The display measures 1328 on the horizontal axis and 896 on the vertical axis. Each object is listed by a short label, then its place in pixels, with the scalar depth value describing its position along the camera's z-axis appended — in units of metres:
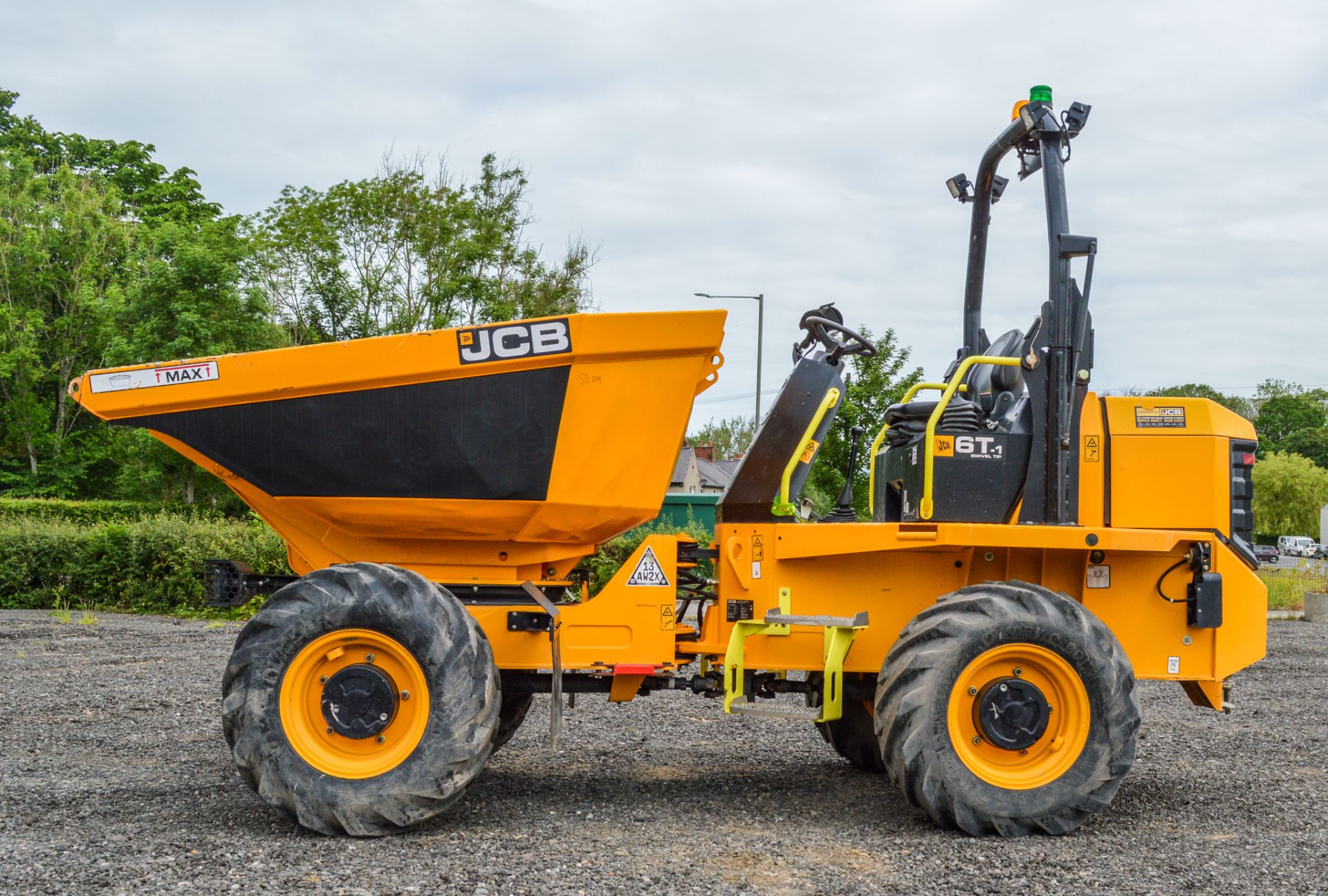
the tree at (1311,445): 73.75
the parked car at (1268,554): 36.42
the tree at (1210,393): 56.47
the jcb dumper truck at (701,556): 5.12
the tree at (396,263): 23.00
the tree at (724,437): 55.47
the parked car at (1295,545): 51.47
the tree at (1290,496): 59.28
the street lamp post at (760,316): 24.72
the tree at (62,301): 30.86
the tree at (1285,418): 76.38
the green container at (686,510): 15.16
